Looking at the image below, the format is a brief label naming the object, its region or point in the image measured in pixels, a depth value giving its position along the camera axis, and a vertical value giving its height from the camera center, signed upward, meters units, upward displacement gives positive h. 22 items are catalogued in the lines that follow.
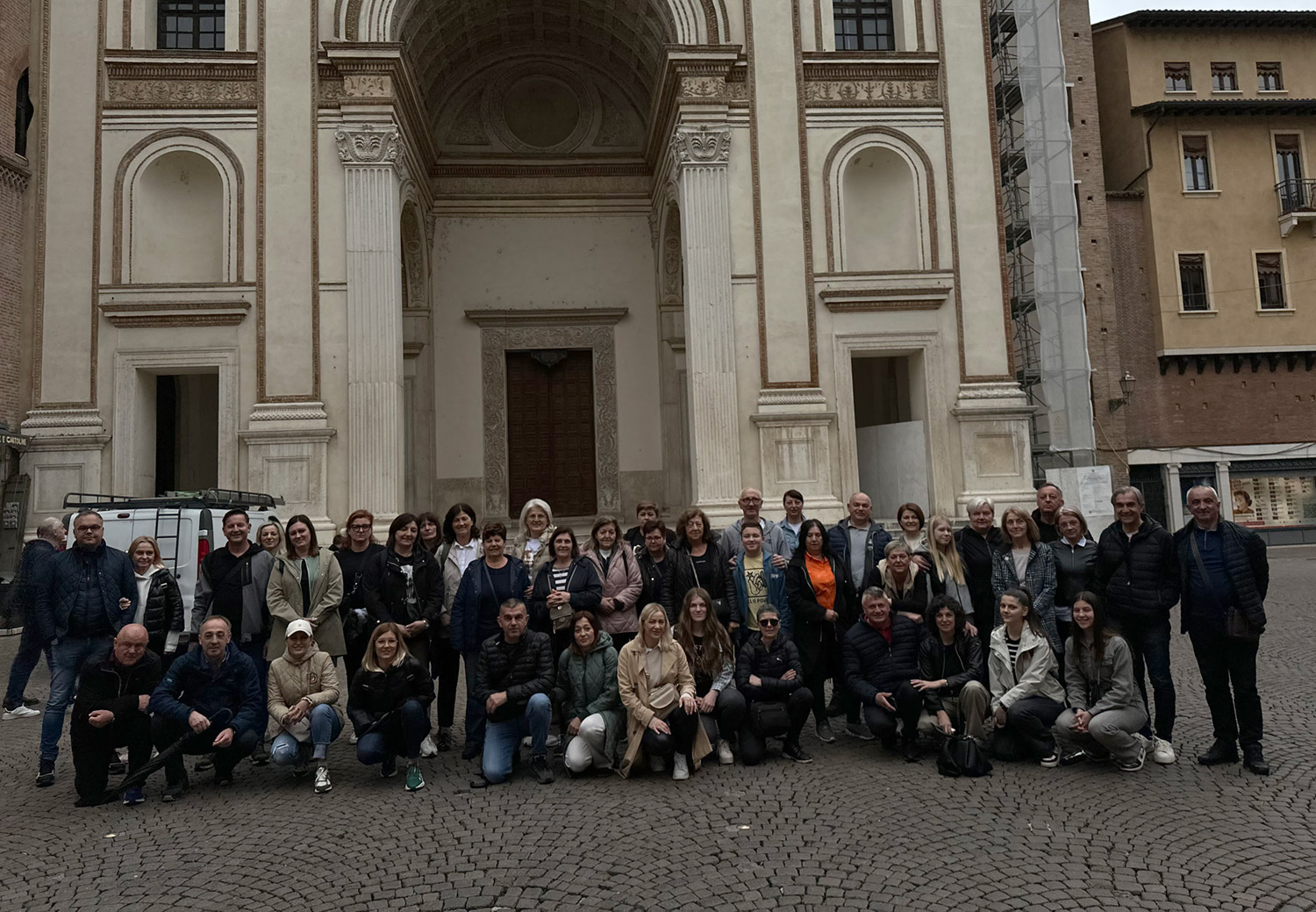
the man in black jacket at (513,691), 6.55 -1.21
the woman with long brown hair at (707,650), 6.91 -1.01
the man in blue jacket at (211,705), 6.34 -1.19
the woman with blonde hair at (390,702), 6.54 -1.24
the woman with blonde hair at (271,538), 7.51 -0.06
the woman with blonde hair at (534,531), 7.84 -0.09
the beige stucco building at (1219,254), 28.39 +7.63
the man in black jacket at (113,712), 6.17 -1.17
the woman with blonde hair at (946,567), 7.46 -0.48
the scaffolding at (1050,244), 23.84 +6.69
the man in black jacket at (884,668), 6.80 -1.19
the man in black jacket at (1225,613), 6.30 -0.79
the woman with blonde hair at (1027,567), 6.98 -0.48
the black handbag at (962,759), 6.33 -1.72
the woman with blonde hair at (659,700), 6.46 -1.28
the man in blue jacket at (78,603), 7.14 -0.51
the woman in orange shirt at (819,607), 7.43 -0.76
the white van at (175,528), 10.88 +0.08
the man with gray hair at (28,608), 7.90 -0.58
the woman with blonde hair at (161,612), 7.65 -0.64
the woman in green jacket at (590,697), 6.57 -1.30
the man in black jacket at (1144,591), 6.63 -0.65
